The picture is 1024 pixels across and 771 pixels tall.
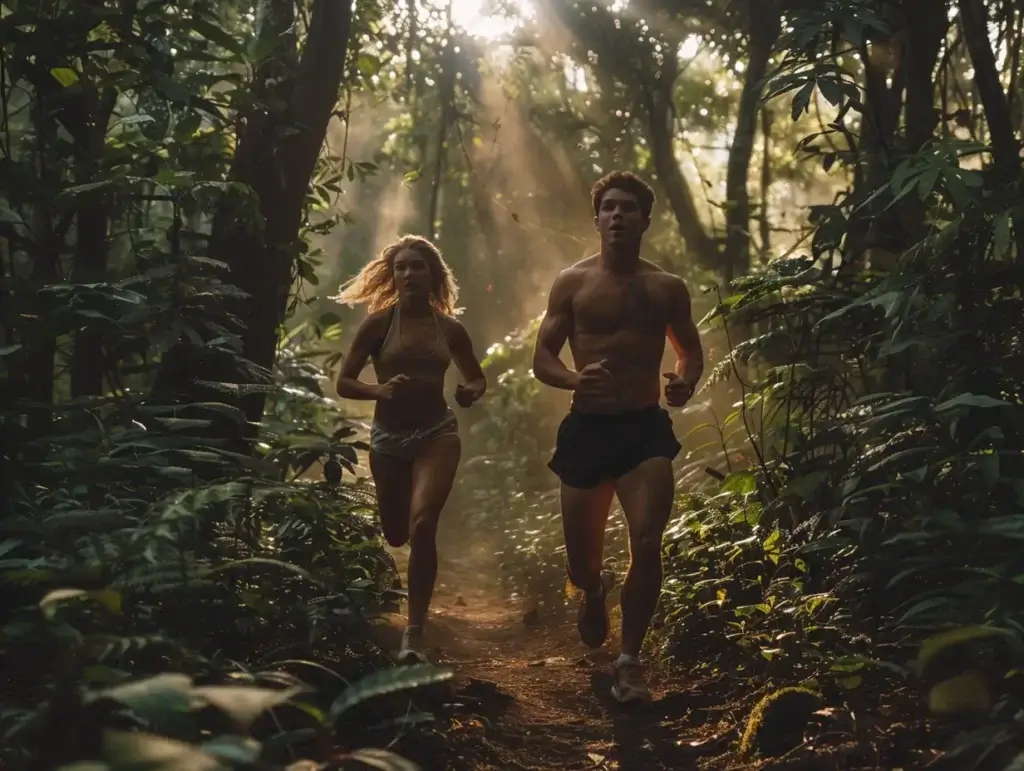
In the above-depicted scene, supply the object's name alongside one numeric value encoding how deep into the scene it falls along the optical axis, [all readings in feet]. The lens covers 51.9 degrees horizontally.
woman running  16.63
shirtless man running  15.21
